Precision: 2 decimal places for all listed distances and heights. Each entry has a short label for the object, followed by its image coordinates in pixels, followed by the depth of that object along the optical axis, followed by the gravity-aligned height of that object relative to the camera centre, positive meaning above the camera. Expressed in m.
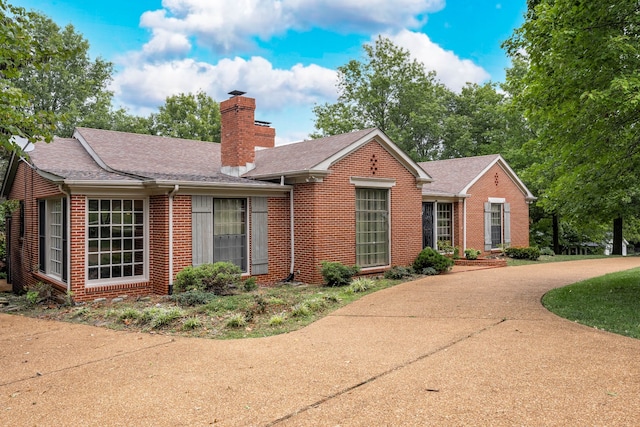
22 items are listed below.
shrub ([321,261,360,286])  11.76 -1.54
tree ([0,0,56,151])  6.73 +2.35
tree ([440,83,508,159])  31.47 +6.30
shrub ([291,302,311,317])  8.34 -1.77
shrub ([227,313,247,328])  7.60 -1.77
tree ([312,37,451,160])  35.62 +9.11
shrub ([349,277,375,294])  11.02 -1.76
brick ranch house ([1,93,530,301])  10.55 +0.20
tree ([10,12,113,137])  28.42 +8.50
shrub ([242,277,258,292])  11.26 -1.73
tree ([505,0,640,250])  7.86 +2.05
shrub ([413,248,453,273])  14.34 -1.52
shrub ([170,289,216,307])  9.37 -1.71
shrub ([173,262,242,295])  10.27 -1.44
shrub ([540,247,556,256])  21.84 -1.92
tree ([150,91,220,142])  35.84 +7.85
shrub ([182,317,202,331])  7.53 -1.79
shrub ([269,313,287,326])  7.74 -1.80
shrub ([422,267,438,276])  14.12 -1.80
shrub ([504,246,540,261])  19.20 -1.73
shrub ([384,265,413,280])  13.21 -1.74
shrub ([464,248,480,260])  17.89 -1.62
